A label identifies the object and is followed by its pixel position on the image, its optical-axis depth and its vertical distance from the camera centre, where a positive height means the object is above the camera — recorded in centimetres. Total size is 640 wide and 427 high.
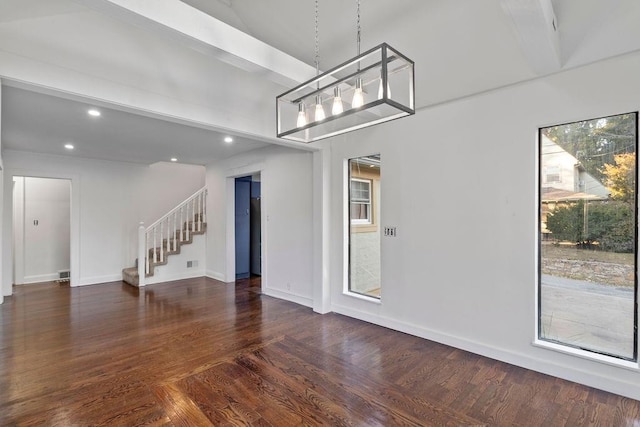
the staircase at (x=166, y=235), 636 -51
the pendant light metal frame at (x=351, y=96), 159 +81
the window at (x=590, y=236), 251 -21
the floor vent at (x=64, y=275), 699 -141
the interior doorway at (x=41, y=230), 654 -38
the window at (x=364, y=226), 417 -19
